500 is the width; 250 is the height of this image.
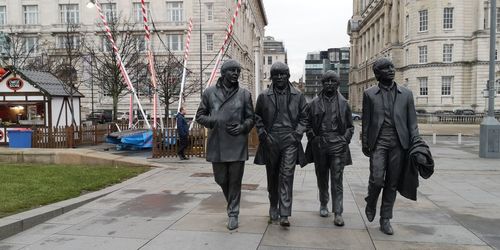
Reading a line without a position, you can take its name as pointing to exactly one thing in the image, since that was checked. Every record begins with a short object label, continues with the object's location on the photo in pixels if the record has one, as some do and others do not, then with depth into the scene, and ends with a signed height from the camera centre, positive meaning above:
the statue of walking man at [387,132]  5.24 -0.29
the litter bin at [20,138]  16.44 -1.12
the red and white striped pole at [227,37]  15.60 +2.60
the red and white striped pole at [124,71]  16.00 +1.41
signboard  18.05 +1.10
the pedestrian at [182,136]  13.56 -0.87
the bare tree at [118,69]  30.18 +3.32
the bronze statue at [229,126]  5.44 -0.22
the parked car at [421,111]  49.91 -0.38
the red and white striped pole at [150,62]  15.19 +1.75
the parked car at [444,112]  48.40 -0.49
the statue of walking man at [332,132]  5.85 -0.33
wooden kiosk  18.06 +0.34
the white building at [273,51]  147.38 +20.86
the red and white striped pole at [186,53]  16.81 +2.19
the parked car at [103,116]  40.46 -0.72
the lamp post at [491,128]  13.78 -0.66
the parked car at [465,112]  47.78 -0.48
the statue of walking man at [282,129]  5.52 -0.27
